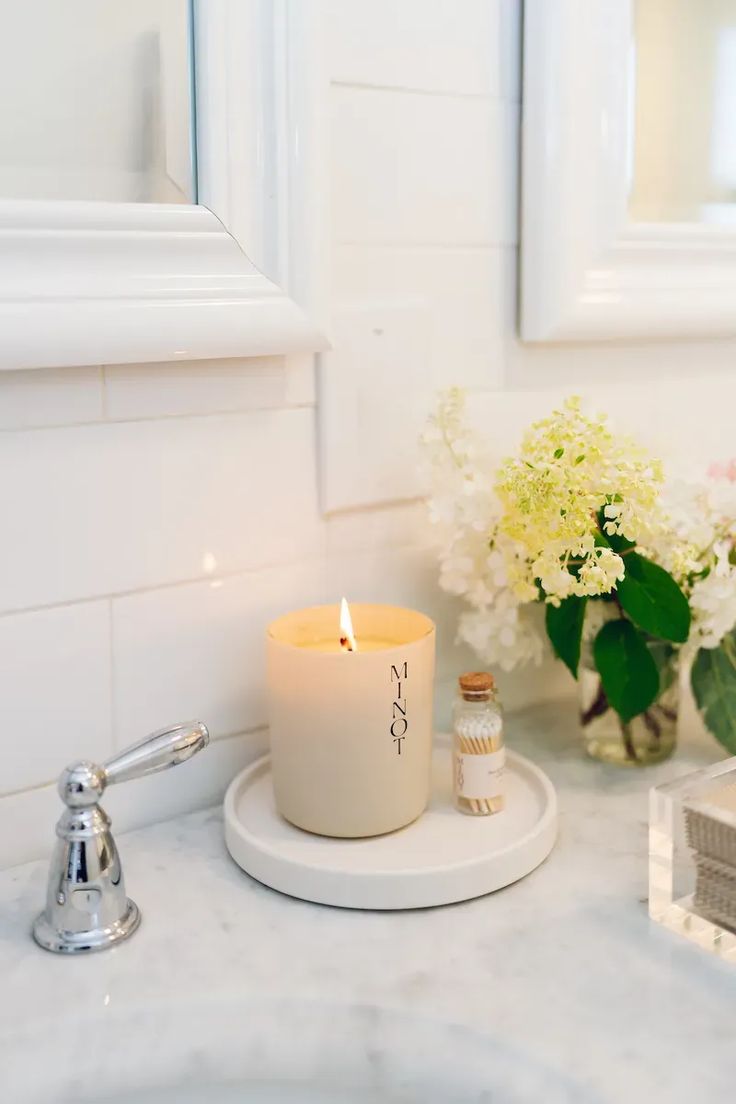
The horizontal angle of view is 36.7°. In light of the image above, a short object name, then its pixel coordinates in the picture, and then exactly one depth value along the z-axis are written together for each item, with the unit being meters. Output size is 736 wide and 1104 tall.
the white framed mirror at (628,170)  0.80
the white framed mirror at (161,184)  0.59
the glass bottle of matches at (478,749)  0.67
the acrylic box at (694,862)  0.57
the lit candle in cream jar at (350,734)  0.62
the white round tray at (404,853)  0.59
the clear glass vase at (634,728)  0.80
